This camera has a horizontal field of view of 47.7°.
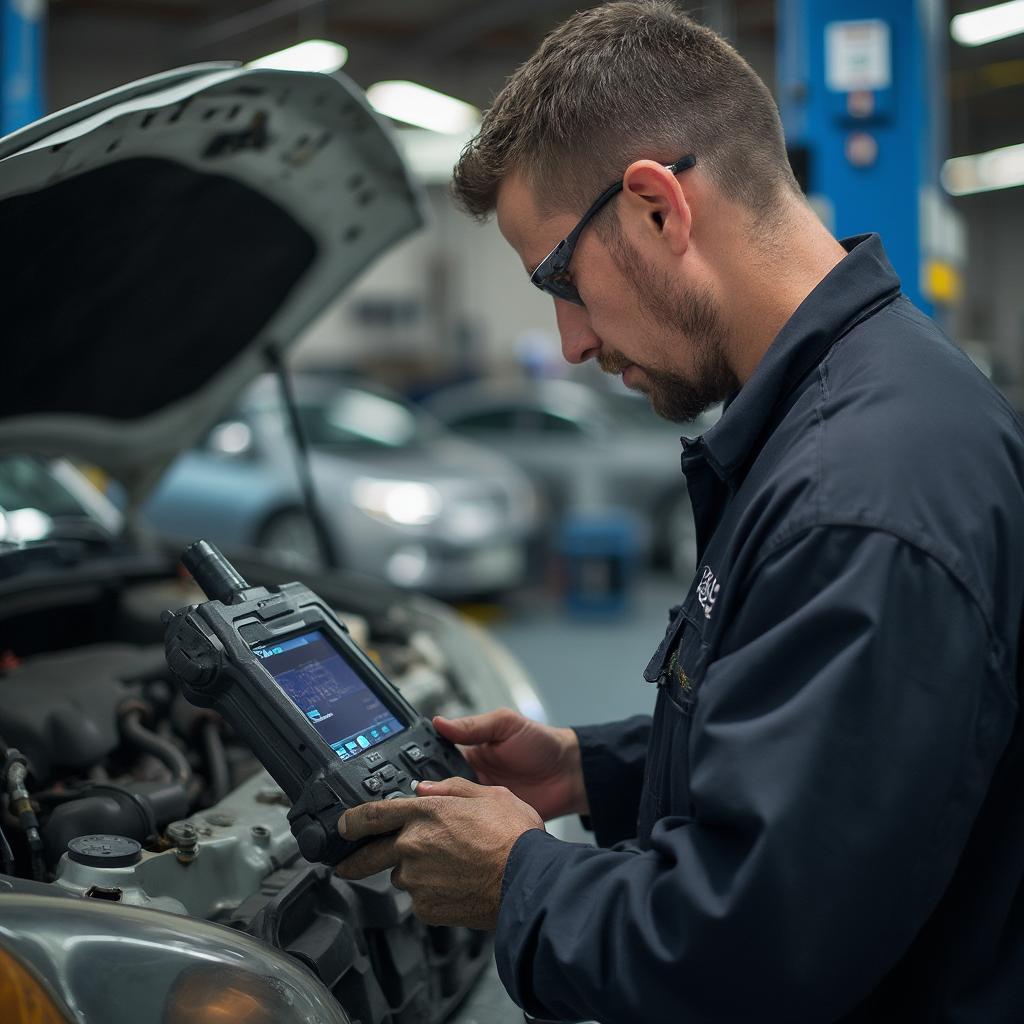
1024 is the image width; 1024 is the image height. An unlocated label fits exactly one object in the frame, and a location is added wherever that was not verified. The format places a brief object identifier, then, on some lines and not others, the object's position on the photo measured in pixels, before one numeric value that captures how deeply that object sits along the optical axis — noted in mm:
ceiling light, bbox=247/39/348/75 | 10234
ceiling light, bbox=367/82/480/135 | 12164
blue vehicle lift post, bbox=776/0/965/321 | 4578
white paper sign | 4566
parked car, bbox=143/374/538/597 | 6355
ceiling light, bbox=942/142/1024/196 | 15938
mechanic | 972
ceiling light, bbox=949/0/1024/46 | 8742
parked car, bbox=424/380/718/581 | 7891
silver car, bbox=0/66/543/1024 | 1227
